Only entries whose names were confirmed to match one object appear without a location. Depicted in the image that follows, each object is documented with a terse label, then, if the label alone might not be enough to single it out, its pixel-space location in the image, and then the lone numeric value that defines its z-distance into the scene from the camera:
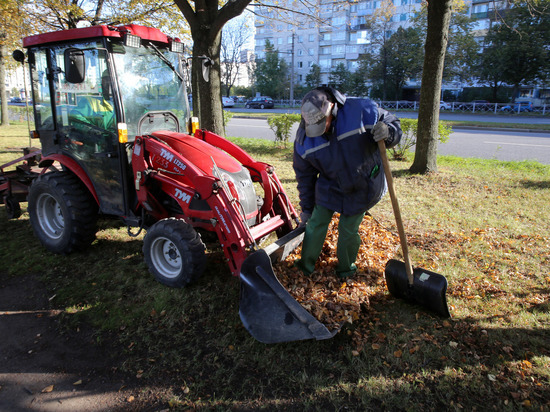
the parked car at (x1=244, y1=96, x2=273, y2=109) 39.62
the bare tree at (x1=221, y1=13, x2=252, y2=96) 58.60
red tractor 3.69
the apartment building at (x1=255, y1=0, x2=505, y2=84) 48.38
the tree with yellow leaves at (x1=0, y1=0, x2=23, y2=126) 11.34
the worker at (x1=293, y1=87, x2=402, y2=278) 3.15
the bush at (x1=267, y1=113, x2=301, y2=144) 12.32
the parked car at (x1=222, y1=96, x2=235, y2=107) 42.09
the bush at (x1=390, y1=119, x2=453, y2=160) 10.30
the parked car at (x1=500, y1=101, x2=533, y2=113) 31.15
